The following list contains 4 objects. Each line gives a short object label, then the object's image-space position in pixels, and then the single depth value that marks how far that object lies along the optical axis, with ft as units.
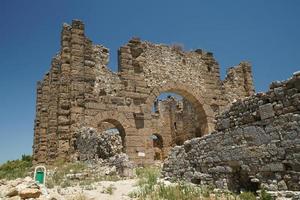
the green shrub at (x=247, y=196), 14.34
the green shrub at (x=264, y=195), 13.59
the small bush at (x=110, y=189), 17.53
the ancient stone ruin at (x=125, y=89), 33.79
